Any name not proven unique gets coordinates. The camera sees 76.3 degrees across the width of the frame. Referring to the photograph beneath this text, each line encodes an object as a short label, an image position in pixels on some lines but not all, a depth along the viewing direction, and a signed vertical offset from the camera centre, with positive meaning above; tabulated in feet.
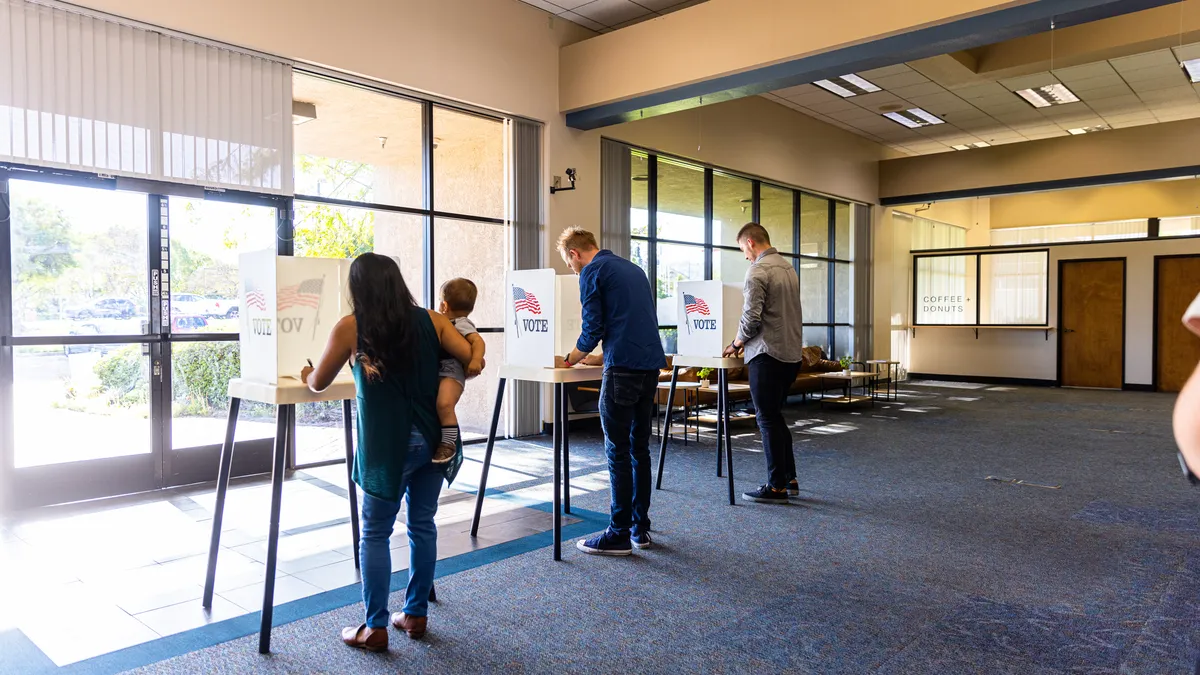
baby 9.02 -0.72
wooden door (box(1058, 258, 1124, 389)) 43.83 +0.08
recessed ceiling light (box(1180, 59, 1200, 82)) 29.19 +10.04
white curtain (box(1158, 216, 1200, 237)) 43.73 +5.68
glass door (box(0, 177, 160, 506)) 15.24 -0.42
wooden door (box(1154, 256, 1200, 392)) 41.55 +0.13
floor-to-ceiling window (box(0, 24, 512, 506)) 15.30 +1.64
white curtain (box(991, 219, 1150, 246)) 45.91 +5.81
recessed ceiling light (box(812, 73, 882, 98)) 30.96 +9.95
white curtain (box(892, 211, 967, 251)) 49.52 +5.93
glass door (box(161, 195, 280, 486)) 17.34 -0.01
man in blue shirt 12.23 -0.61
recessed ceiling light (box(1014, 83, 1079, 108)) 32.99 +10.16
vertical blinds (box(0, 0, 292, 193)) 14.73 +4.71
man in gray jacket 15.56 -0.45
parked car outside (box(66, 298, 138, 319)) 16.03 +0.31
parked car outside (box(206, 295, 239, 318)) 18.07 +0.42
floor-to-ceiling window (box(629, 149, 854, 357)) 29.76 +4.13
